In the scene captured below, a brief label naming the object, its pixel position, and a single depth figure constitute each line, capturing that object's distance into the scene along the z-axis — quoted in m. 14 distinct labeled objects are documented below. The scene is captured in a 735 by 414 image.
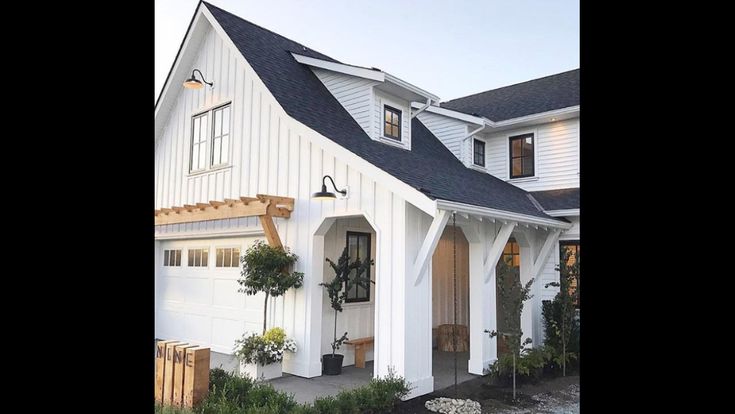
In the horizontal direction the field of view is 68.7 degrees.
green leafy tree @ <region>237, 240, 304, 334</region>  7.17
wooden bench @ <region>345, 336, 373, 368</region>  7.73
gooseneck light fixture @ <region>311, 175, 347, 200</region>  6.43
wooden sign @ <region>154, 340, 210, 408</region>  5.07
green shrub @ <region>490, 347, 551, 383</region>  7.12
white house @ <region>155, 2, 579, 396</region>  6.46
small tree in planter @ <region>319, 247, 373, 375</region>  7.27
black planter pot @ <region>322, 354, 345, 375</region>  7.25
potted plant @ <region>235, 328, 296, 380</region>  6.98
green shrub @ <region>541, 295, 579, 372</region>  8.08
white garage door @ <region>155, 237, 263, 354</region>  8.62
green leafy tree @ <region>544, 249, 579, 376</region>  8.20
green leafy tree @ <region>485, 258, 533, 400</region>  6.59
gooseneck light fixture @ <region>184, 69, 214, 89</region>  7.78
